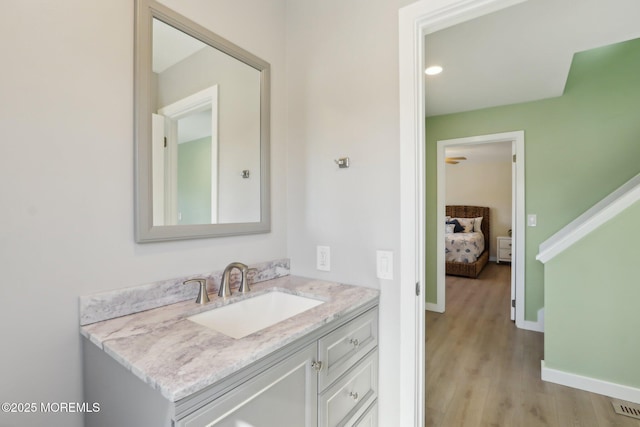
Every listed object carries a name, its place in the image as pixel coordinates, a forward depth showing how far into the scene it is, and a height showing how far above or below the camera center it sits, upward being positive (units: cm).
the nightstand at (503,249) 630 -83
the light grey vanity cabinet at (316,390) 72 -55
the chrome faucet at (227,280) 124 -29
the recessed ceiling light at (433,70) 237 +119
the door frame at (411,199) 123 +6
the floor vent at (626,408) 180 -126
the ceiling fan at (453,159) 620 +114
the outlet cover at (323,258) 150 -24
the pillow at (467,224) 644 -27
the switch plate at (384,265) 130 -24
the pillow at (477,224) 646 -28
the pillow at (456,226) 643 -31
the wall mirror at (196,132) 107 +36
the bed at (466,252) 523 -76
